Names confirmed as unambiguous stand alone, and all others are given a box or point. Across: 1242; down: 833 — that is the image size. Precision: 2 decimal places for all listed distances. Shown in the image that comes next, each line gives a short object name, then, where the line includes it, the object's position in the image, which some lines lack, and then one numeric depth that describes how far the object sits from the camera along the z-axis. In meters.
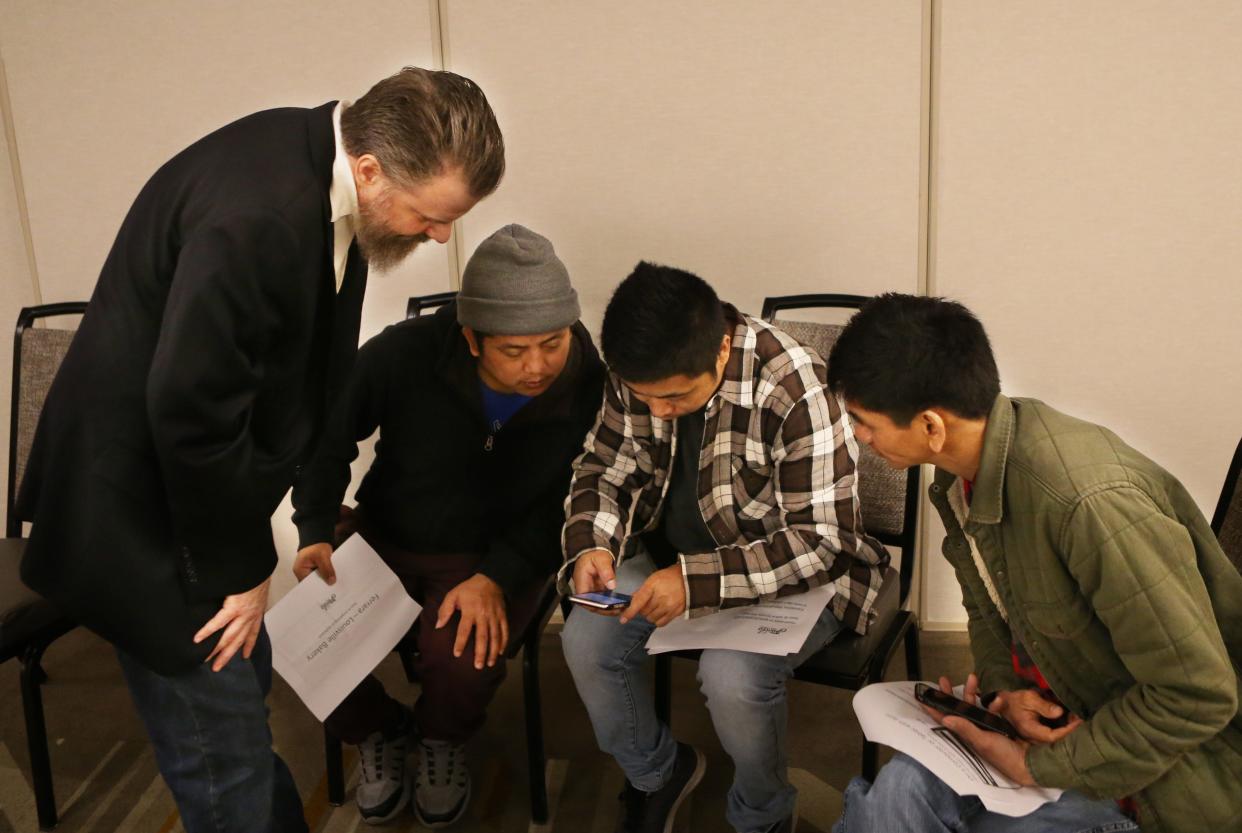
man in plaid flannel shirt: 1.67
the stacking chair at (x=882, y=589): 1.76
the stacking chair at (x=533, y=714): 1.92
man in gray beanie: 1.95
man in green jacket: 1.15
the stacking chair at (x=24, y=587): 2.00
